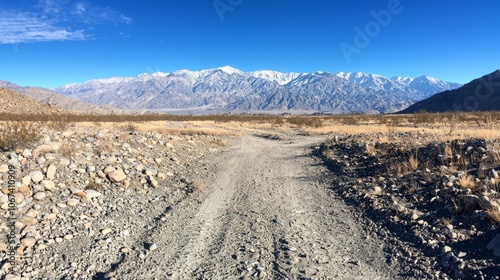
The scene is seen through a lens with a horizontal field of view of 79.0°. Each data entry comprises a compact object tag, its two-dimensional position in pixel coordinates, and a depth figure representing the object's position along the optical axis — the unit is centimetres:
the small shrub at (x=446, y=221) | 588
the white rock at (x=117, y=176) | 916
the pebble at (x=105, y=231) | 631
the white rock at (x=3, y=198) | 632
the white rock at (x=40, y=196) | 688
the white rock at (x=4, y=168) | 713
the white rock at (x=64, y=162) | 865
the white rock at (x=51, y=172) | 775
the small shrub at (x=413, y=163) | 980
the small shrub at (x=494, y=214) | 539
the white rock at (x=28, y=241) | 546
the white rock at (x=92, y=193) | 782
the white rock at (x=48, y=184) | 733
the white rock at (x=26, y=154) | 826
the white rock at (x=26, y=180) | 704
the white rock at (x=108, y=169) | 935
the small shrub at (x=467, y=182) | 702
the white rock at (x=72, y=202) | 716
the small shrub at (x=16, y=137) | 866
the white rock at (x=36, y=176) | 734
